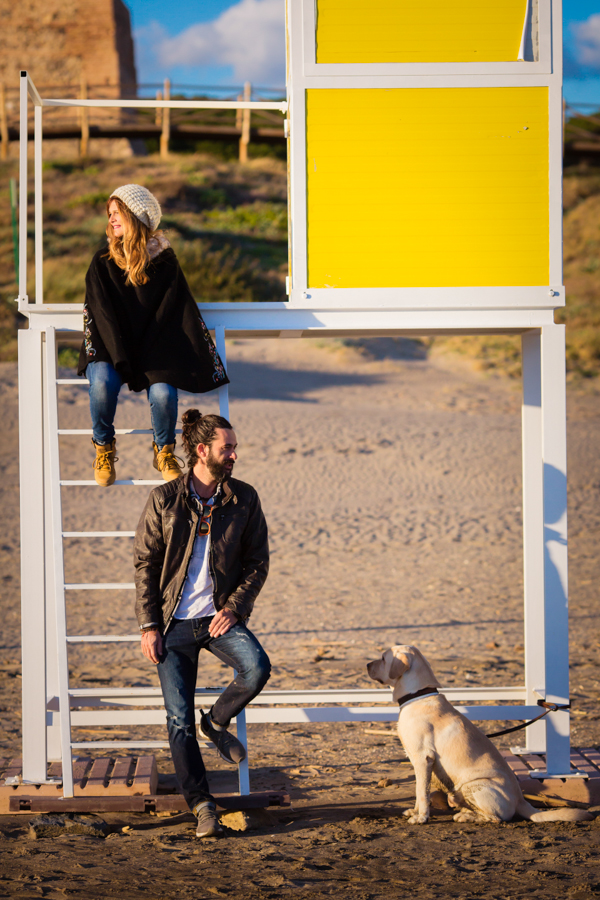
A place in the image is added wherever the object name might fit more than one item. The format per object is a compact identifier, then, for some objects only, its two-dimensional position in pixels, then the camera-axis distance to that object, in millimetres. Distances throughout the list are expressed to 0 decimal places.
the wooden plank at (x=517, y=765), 9781
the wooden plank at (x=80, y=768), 9528
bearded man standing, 8305
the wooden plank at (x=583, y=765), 9820
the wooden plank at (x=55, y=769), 9875
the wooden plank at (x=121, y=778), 9289
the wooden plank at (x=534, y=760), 10156
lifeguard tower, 9750
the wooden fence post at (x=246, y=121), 46912
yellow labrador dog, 8391
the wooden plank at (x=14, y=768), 9664
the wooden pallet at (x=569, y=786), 9477
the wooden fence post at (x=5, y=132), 55972
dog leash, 9651
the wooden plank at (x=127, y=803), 8859
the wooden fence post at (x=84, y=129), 47534
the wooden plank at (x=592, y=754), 10352
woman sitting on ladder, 8937
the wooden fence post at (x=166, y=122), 52766
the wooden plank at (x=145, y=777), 9344
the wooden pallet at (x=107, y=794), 8906
